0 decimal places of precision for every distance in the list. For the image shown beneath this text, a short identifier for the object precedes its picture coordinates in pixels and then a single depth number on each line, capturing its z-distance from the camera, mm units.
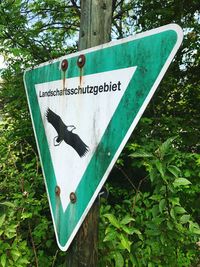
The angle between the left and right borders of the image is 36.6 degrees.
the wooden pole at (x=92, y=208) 1220
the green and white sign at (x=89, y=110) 909
